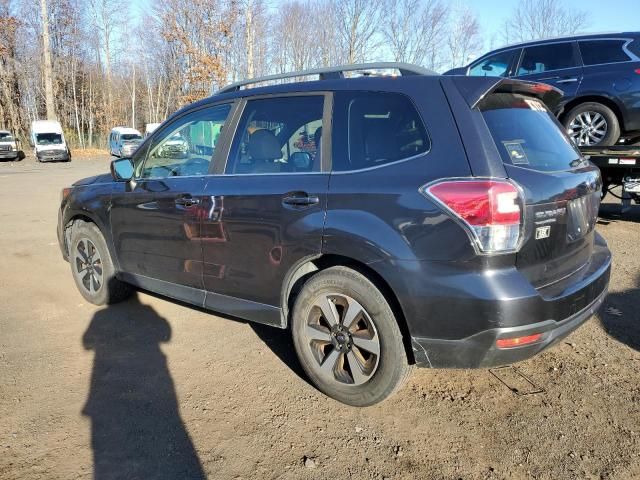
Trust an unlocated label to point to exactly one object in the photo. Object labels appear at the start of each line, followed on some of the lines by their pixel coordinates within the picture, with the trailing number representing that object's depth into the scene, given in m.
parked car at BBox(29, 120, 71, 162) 28.95
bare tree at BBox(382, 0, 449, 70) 36.50
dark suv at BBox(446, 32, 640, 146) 6.31
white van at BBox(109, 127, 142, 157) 32.81
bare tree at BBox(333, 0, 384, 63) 35.00
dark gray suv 2.43
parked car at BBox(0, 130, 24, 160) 28.53
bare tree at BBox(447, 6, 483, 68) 39.00
